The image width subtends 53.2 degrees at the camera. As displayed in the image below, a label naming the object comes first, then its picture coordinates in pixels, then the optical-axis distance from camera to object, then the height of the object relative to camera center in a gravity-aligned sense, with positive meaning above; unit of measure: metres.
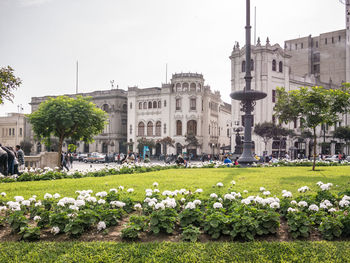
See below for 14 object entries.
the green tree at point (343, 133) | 54.33 +1.98
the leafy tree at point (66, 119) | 21.03 +1.46
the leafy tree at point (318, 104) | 18.25 +2.23
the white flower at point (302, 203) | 6.29 -1.05
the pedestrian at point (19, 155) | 15.23 -0.59
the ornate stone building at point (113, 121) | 65.56 +4.10
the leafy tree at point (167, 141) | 55.45 +0.39
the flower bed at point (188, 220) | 5.67 -1.29
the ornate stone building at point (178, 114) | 58.28 +5.19
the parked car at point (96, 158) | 46.26 -2.05
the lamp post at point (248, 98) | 21.00 +2.85
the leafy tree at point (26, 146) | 70.62 -0.86
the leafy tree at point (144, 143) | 57.78 +0.04
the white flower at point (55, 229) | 5.77 -1.44
